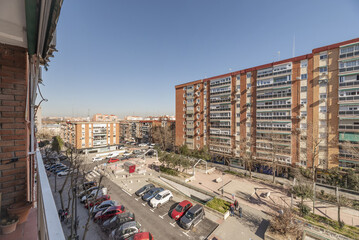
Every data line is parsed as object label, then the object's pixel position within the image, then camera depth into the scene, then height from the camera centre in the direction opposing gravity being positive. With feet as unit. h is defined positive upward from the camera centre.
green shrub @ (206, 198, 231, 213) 40.11 -24.49
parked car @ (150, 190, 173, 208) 42.81 -24.08
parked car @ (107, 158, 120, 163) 88.43 -25.24
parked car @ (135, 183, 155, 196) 49.50 -24.69
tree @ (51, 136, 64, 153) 96.13 -17.64
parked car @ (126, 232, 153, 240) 28.43 -23.05
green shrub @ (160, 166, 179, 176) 66.57 -24.36
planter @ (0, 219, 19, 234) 7.64 -5.86
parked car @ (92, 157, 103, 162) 93.26 -25.98
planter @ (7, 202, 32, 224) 8.01 -5.12
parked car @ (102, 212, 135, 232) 33.43 -23.82
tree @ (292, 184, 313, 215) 37.80 -19.04
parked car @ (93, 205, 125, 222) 36.29 -23.92
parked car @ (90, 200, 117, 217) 38.31 -23.64
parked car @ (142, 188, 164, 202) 46.04 -24.51
